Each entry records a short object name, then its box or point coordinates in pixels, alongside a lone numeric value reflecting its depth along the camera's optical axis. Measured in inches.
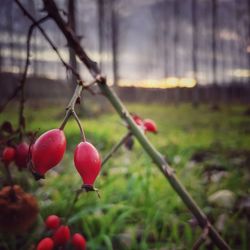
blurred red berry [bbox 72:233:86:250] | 11.9
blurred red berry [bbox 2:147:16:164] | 10.2
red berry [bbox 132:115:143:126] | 12.9
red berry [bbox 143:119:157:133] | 13.0
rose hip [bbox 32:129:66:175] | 6.1
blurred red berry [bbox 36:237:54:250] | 10.7
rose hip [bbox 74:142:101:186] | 6.2
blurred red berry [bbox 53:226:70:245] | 11.3
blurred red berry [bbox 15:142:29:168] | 10.0
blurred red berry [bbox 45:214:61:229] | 12.2
